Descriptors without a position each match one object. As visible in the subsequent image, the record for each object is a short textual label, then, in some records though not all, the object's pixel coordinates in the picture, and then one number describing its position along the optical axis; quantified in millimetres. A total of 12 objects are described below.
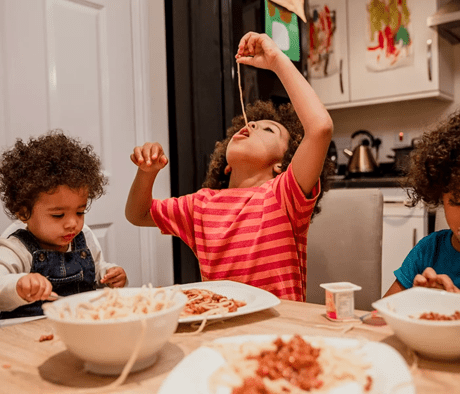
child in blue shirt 1059
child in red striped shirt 1185
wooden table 613
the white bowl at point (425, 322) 608
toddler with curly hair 1180
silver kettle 3402
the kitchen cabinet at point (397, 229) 2834
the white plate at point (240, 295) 840
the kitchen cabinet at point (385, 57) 3139
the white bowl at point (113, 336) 586
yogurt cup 848
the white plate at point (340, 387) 527
